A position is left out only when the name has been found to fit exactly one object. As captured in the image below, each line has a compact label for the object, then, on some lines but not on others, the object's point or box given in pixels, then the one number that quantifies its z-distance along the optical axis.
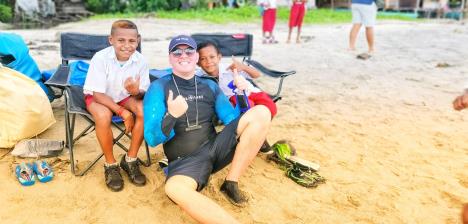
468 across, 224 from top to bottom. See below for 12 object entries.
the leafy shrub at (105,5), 18.81
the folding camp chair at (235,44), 4.59
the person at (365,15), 8.21
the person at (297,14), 10.48
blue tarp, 4.12
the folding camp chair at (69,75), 3.07
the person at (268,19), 10.34
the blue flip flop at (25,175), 3.01
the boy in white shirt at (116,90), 3.01
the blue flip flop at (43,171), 3.08
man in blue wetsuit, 2.71
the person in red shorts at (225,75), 3.12
